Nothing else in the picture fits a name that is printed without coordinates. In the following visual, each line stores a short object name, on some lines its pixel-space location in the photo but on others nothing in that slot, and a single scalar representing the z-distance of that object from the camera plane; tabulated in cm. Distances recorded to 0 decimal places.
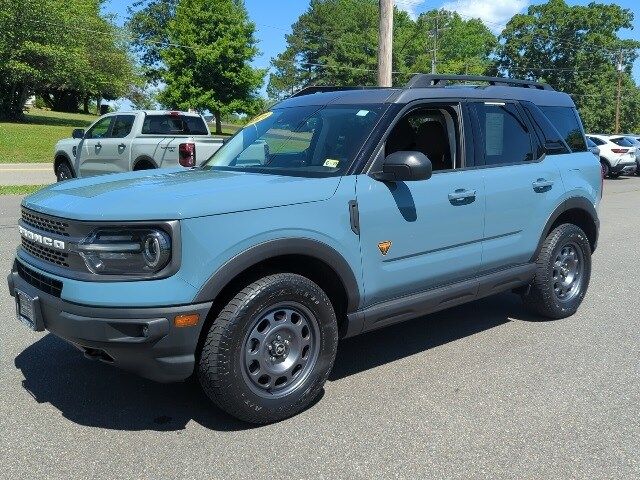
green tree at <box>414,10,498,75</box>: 7581
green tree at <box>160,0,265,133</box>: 4456
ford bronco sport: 313
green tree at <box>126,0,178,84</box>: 8075
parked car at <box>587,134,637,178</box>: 2430
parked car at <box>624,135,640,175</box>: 2553
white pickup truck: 1209
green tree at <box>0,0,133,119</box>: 3653
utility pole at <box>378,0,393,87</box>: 1411
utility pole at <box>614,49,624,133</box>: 5902
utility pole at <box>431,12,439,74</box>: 7379
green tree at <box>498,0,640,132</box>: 6669
